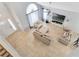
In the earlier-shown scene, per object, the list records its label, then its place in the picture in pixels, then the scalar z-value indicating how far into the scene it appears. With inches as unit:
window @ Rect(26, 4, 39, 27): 157.9
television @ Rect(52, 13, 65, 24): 167.9
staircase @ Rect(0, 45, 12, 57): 90.3
